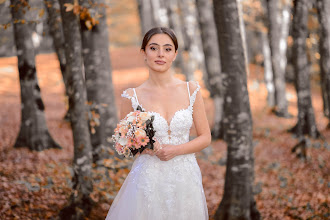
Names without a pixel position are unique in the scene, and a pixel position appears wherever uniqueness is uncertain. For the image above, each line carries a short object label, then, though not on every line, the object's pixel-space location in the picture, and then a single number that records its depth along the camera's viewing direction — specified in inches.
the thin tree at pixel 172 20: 738.8
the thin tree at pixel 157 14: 650.2
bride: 133.4
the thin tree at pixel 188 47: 792.8
